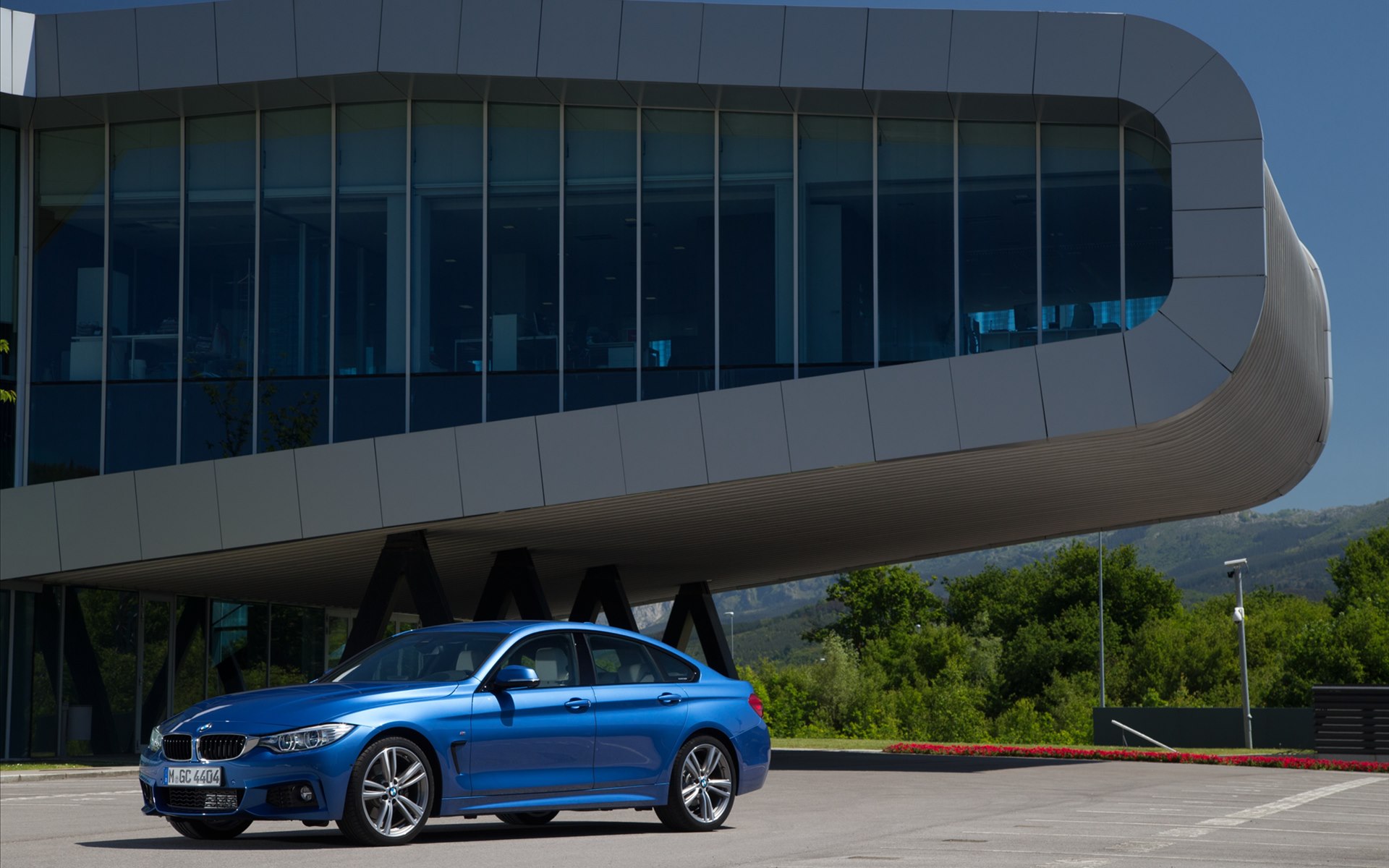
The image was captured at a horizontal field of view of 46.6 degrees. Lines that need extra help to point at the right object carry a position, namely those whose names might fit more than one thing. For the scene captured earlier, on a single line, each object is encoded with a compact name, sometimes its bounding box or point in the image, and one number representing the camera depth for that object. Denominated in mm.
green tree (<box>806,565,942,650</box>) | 93000
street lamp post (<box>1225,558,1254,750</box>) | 35947
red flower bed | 24500
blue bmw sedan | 9500
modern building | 22109
